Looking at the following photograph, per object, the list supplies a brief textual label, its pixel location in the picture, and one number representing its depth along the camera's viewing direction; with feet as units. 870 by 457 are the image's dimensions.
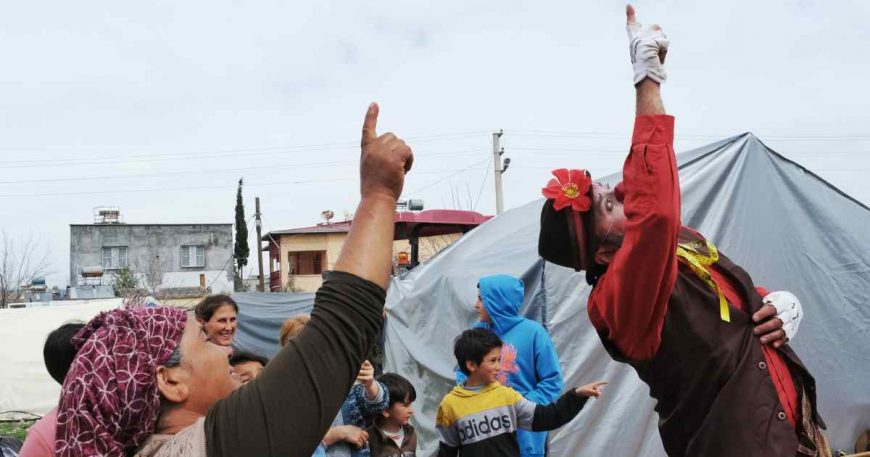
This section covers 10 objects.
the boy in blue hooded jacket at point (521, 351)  14.49
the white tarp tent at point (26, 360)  43.24
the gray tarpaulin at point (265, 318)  39.27
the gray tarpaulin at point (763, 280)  17.76
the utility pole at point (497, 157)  79.10
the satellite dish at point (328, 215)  137.80
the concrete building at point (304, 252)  136.15
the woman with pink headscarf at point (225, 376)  4.48
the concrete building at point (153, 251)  159.84
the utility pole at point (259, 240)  109.70
